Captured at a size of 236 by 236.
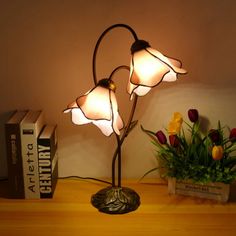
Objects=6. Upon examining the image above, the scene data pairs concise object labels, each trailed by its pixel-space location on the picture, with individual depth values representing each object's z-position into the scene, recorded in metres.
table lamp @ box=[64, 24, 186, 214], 0.89
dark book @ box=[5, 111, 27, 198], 1.09
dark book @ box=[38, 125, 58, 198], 1.11
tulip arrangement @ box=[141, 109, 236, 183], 1.11
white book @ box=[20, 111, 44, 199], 1.09
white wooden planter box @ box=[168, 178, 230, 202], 1.12
